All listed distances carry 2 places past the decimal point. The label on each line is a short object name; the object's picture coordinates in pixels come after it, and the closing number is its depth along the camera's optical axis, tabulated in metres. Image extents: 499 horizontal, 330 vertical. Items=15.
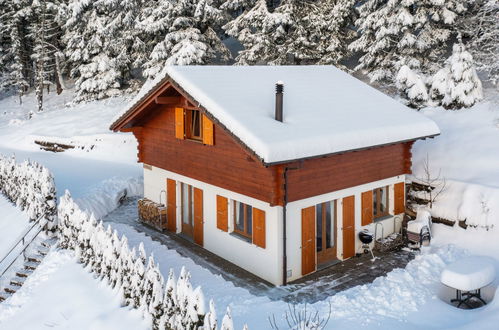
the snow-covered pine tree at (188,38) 27.45
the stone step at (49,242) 14.83
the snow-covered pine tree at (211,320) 7.51
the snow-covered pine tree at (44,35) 40.09
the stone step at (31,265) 14.13
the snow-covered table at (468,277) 10.22
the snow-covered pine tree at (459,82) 20.23
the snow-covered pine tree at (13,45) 45.19
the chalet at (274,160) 11.87
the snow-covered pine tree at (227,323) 7.18
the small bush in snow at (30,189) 15.28
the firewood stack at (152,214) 16.56
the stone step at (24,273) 13.97
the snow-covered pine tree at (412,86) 21.53
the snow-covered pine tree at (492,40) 19.03
